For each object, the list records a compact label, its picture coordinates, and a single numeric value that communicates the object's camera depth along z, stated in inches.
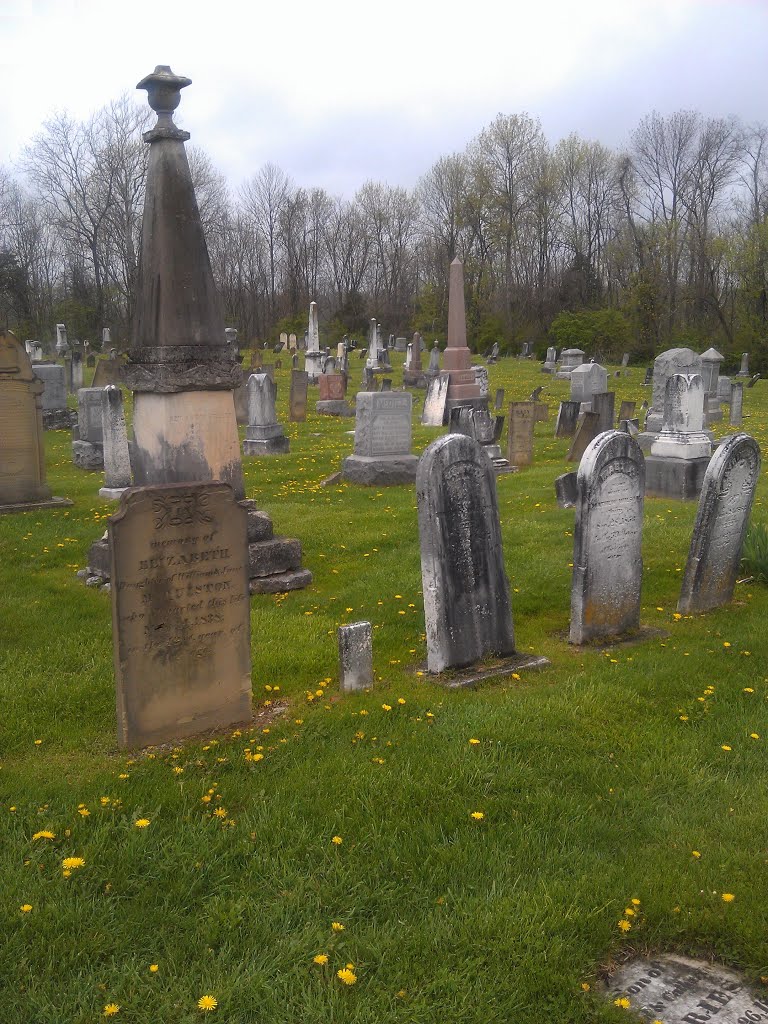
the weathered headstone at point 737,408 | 789.9
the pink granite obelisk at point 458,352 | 876.6
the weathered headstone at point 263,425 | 597.6
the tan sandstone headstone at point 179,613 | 166.1
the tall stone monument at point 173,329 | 245.6
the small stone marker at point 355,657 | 199.9
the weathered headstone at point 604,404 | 633.4
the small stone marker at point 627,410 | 717.9
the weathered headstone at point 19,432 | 410.6
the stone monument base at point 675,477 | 442.3
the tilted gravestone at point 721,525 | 257.6
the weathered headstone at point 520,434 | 560.4
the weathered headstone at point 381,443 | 485.1
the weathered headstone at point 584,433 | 558.6
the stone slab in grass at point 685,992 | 107.5
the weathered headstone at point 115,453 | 447.8
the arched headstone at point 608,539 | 235.0
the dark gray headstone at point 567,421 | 698.2
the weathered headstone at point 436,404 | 781.9
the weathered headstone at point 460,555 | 209.3
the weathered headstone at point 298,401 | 815.1
